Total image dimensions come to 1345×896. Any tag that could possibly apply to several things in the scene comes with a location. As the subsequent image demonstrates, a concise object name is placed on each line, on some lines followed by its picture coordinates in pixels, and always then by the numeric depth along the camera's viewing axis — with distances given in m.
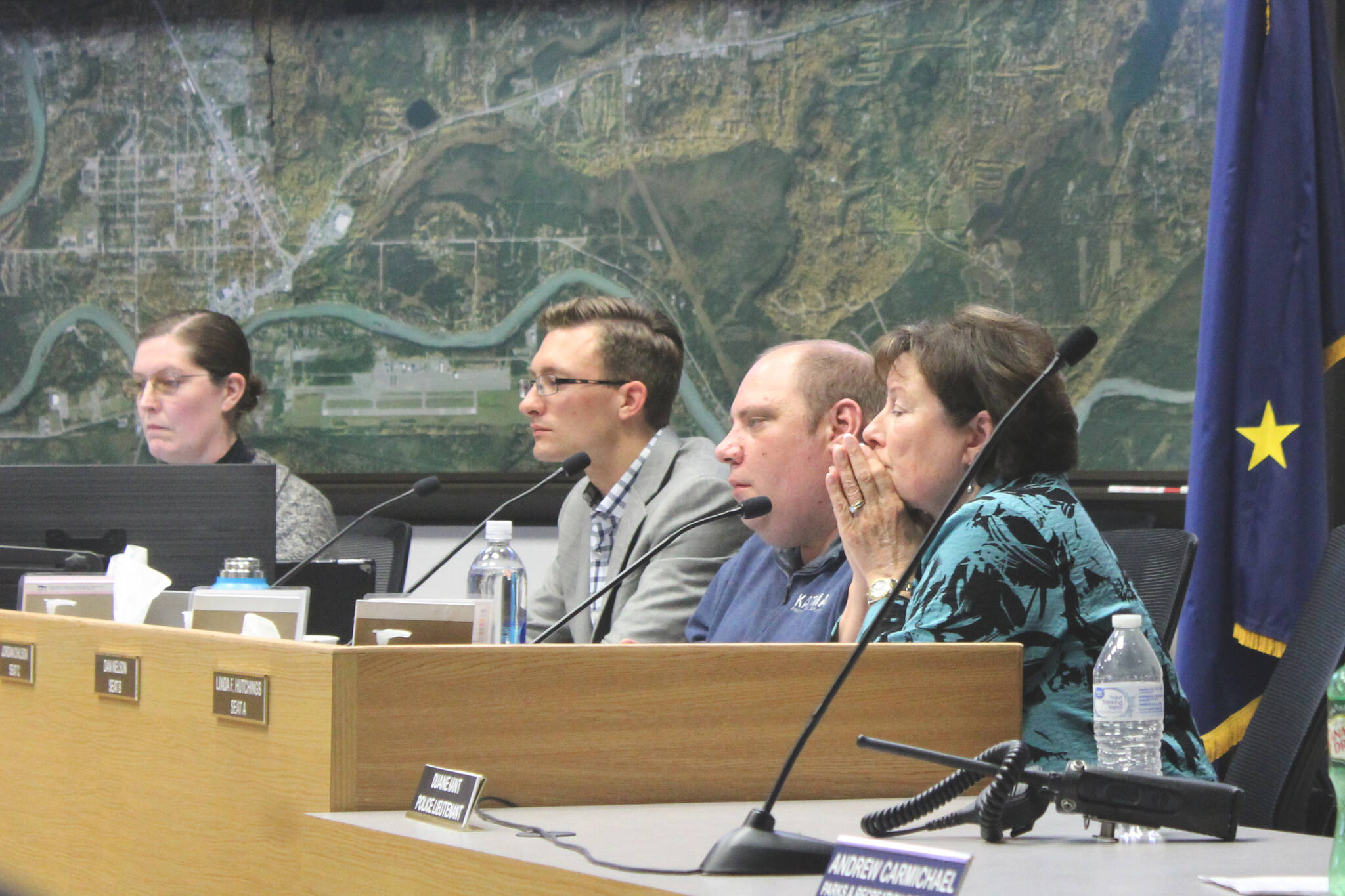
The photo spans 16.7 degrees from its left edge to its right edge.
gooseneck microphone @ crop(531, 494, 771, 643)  4.33
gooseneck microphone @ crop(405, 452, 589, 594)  4.78
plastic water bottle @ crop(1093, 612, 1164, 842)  4.11
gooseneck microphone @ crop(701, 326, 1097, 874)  3.33
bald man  4.70
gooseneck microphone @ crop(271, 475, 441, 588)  4.80
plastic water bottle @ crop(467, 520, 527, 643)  4.58
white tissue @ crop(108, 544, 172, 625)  4.35
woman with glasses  5.39
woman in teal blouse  4.24
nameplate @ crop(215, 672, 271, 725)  4.05
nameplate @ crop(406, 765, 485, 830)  3.82
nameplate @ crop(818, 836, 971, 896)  2.73
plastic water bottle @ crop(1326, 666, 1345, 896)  2.94
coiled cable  3.83
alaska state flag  4.94
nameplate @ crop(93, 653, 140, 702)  4.19
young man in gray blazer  4.95
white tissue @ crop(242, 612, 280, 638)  4.17
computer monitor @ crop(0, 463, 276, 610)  4.63
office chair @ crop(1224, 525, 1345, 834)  4.35
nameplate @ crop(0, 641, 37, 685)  4.32
